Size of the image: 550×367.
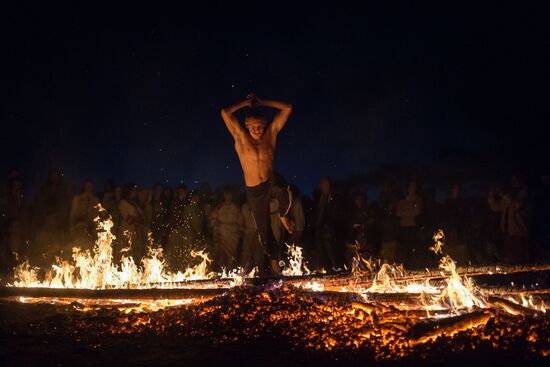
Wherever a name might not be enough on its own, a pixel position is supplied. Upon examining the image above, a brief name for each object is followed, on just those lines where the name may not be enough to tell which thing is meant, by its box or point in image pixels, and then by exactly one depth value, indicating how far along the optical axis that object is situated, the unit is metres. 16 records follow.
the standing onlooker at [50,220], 10.27
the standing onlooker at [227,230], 10.47
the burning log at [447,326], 3.78
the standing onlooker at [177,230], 10.56
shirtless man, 6.91
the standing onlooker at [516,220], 8.52
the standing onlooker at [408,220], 9.36
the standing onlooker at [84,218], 10.01
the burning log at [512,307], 4.36
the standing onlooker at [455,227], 9.59
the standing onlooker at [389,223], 9.56
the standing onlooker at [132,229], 10.20
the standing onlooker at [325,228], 9.81
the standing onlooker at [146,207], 10.49
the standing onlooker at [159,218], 10.58
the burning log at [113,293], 5.97
